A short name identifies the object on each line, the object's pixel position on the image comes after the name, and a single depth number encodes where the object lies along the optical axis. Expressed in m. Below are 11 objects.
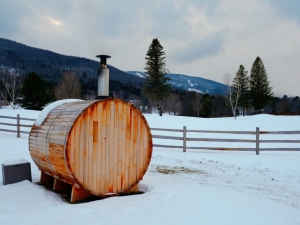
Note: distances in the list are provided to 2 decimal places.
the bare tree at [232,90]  40.84
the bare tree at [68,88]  40.53
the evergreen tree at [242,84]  43.12
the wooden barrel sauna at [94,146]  5.20
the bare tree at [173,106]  63.05
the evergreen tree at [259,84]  44.03
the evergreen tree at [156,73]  37.81
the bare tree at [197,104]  56.67
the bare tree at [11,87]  39.98
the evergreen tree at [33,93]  32.28
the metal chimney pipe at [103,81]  6.51
